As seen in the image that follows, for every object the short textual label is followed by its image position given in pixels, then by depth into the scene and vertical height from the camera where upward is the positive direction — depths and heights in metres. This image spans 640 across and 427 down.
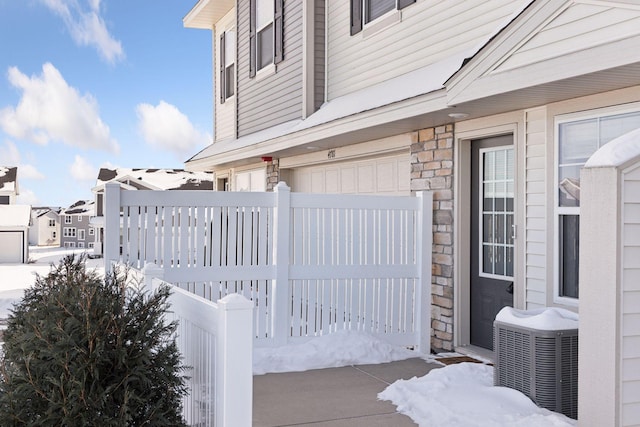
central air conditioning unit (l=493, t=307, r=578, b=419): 4.92 -1.16
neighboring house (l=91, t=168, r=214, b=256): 34.91 +1.39
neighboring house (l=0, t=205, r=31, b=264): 33.34 -1.79
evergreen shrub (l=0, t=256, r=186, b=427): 3.24 -0.80
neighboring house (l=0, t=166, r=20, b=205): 40.88 +1.31
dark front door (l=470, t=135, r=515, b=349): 6.92 -0.28
